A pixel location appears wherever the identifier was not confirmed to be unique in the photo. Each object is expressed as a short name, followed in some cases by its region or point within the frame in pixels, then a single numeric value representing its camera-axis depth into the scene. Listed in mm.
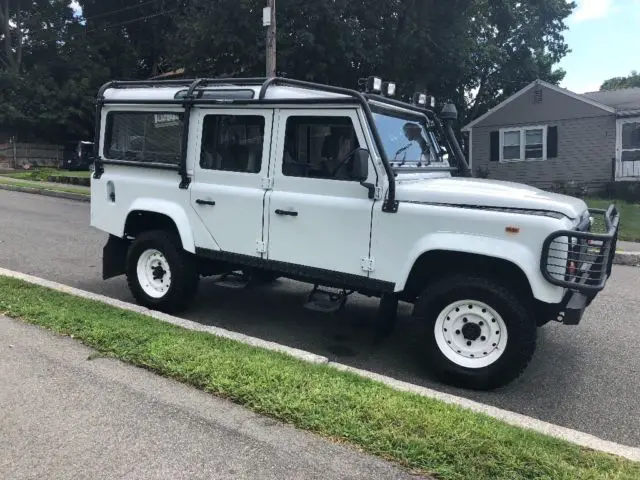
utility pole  14969
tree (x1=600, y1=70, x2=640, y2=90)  63144
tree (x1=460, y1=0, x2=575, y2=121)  28408
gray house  21969
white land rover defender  4316
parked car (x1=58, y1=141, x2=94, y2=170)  30855
